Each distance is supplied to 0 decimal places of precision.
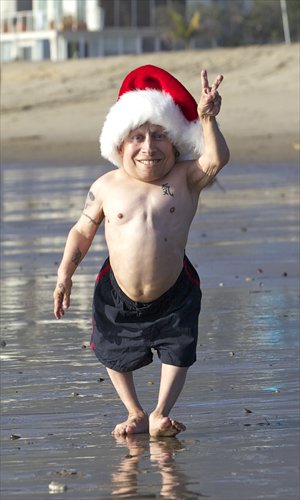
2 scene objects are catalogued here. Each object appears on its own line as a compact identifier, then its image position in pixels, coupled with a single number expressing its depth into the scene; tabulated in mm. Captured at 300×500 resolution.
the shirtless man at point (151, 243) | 11969
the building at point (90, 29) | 133375
